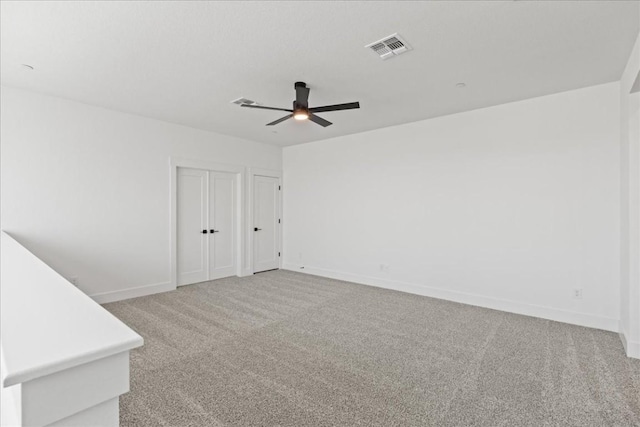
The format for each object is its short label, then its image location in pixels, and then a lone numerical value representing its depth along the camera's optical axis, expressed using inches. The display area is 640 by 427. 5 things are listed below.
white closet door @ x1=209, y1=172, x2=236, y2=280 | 233.1
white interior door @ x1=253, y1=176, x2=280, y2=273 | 262.2
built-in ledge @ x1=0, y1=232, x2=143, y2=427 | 22.0
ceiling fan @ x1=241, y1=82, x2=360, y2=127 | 134.8
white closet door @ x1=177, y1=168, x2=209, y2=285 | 215.5
